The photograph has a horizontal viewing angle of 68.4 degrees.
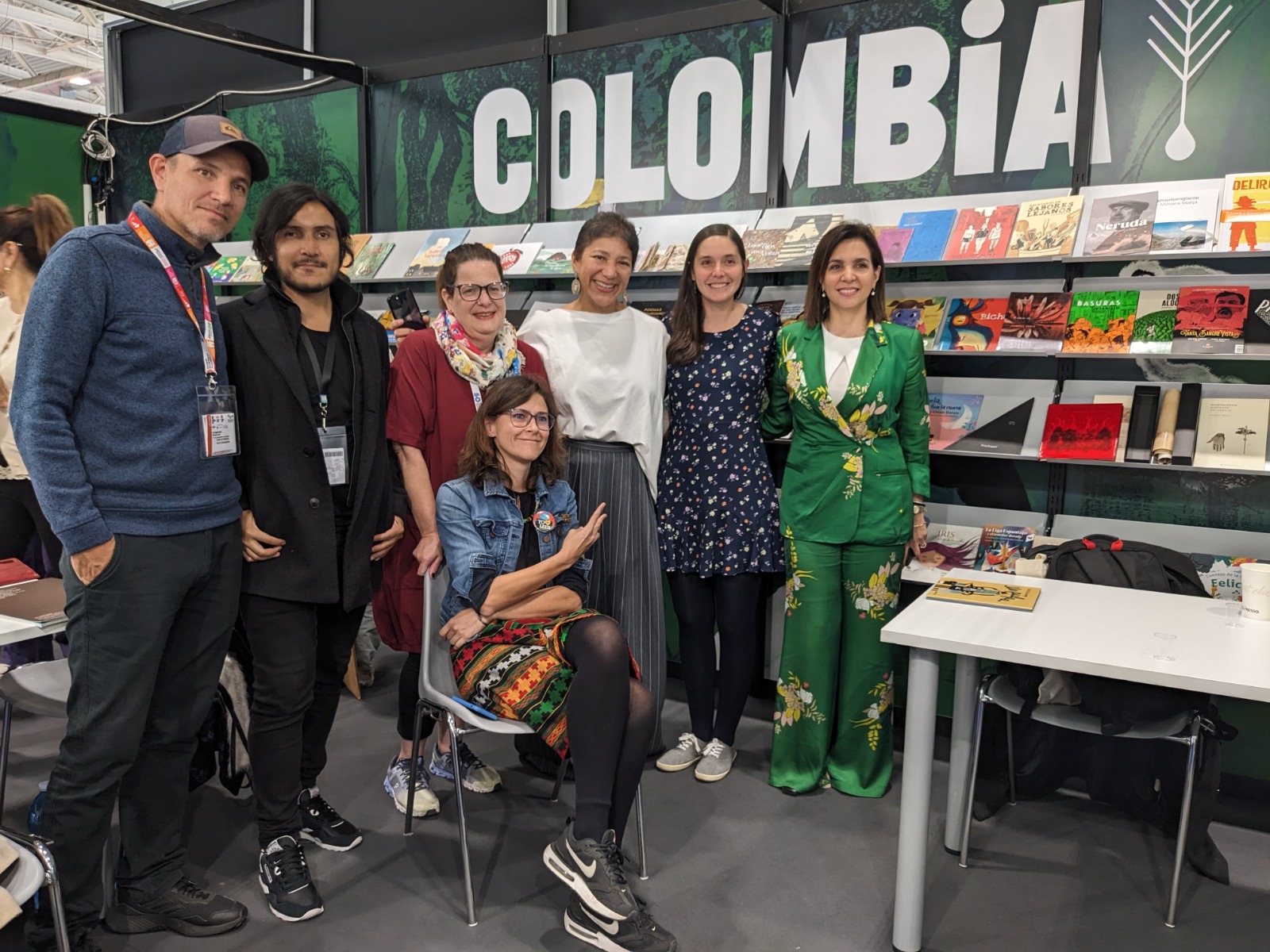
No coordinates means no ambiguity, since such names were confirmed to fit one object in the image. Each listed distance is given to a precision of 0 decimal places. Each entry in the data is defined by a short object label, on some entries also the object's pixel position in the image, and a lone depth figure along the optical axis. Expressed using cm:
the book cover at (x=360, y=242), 497
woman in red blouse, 261
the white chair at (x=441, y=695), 227
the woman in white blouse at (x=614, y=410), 278
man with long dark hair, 219
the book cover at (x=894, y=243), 333
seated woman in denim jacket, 215
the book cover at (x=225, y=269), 538
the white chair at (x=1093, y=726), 222
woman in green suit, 284
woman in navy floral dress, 295
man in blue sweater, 179
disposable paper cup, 217
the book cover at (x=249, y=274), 525
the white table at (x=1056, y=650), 185
